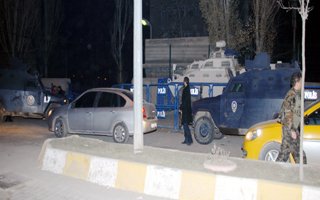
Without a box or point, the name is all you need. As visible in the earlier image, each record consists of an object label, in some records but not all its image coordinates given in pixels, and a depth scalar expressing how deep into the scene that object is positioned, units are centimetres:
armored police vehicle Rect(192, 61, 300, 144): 1039
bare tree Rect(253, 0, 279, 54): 2141
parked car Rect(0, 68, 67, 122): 1670
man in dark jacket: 1181
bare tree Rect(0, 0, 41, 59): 2877
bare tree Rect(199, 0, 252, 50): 2161
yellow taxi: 741
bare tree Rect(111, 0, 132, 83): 3425
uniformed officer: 690
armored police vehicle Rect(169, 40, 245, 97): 1733
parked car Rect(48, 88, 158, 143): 1229
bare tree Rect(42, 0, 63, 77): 3147
